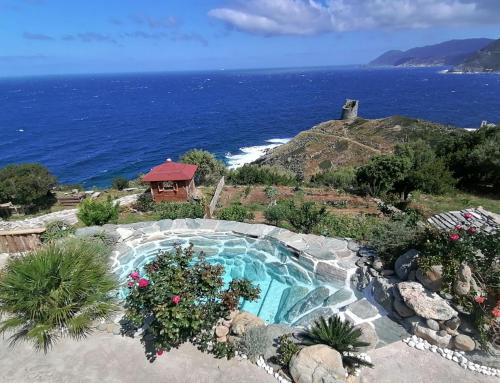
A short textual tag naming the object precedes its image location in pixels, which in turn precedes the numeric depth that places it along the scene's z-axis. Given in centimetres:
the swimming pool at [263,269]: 802
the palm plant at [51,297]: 616
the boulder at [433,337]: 597
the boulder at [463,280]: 609
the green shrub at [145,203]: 1700
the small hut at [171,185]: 1861
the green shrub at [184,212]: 1269
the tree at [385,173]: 1881
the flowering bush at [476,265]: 571
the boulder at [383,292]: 705
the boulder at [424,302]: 607
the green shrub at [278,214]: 1204
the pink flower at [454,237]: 652
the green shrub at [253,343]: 595
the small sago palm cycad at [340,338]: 564
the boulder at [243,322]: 621
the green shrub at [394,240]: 792
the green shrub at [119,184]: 2830
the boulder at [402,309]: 653
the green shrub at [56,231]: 998
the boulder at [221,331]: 628
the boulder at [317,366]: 526
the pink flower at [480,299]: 572
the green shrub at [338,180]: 2307
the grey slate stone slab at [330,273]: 833
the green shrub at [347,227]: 1033
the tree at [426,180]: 1809
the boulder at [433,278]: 644
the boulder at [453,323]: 596
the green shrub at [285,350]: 571
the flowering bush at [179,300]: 571
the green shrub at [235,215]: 1255
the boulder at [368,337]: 605
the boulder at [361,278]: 796
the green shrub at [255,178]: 2570
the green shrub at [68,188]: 3288
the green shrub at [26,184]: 2305
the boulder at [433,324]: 605
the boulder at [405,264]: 727
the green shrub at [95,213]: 1155
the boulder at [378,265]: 797
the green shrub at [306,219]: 1112
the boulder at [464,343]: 572
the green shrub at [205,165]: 2887
